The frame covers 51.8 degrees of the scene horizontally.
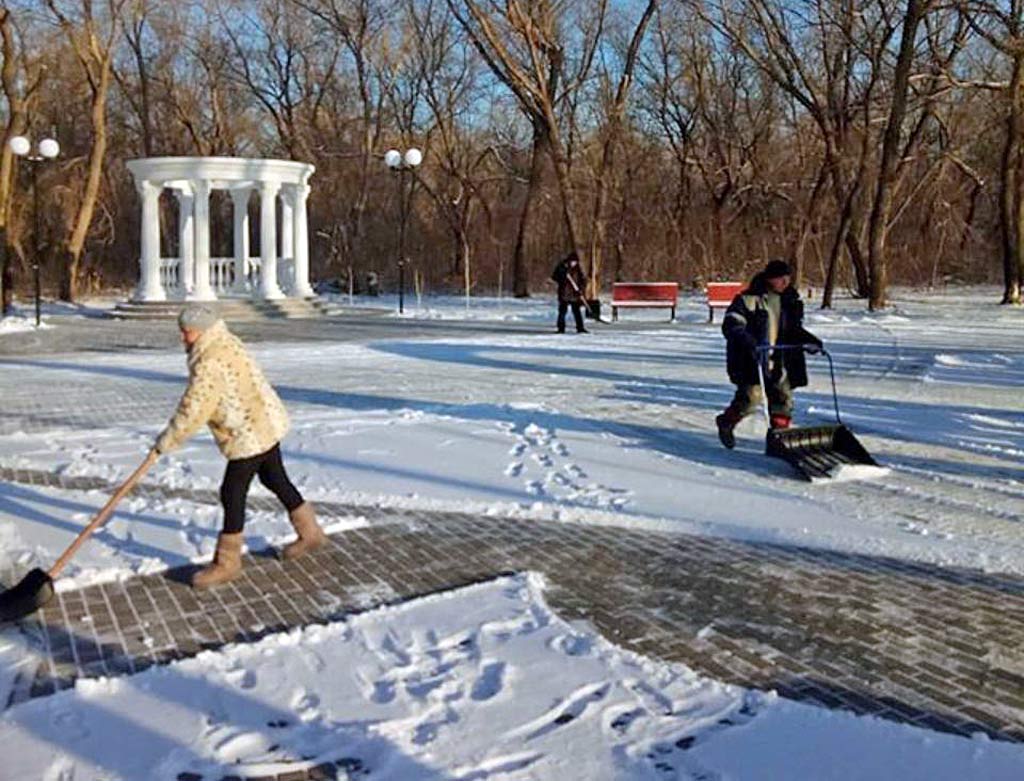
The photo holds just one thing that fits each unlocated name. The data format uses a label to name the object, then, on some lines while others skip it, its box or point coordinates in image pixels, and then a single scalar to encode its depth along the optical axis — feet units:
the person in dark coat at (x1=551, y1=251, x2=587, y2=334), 69.05
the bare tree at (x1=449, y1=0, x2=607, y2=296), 94.53
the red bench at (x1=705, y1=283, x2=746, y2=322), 83.46
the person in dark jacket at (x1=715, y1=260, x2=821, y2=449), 29.78
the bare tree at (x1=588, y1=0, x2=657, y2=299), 103.76
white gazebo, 94.27
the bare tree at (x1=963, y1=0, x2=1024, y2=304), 88.43
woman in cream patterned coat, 17.71
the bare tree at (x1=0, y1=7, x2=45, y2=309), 91.20
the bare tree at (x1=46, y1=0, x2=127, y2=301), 103.09
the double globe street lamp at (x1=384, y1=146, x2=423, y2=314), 91.97
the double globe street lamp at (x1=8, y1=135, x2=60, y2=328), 80.10
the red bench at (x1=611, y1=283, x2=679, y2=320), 85.25
